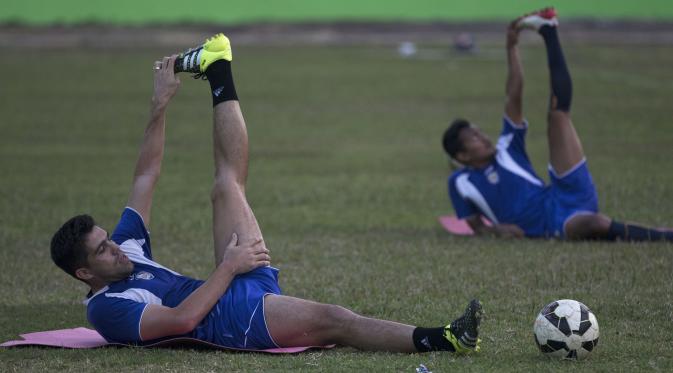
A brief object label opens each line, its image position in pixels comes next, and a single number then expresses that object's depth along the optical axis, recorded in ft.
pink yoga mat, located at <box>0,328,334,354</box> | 47.44
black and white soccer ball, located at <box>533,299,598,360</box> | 44.14
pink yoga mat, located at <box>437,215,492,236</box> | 79.21
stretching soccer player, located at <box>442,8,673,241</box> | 72.74
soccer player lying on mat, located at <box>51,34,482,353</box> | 45.65
